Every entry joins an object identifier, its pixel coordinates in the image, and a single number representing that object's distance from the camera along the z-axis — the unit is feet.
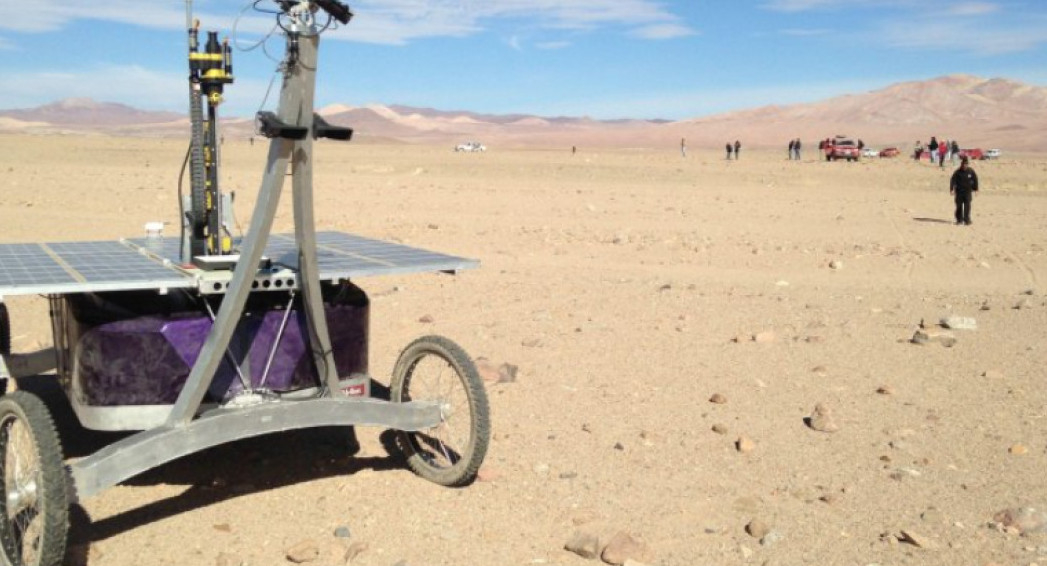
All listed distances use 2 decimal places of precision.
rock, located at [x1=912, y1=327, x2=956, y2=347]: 27.02
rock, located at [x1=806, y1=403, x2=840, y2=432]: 20.38
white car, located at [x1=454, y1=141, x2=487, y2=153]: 283.59
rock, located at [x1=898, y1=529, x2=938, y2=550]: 14.90
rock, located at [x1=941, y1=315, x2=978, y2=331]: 28.73
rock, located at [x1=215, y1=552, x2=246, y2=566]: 14.54
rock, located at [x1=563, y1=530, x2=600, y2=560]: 14.84
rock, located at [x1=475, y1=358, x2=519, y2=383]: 24.06
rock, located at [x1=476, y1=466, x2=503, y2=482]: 17.87
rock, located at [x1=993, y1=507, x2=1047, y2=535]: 15.48
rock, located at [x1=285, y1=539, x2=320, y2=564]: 14.61
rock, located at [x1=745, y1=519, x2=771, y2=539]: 15.44
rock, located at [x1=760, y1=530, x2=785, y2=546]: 15.16
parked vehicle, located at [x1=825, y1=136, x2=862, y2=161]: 162.81
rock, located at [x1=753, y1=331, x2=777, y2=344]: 27.66
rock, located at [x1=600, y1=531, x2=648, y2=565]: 14.62
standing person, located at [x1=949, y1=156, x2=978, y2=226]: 65.77
